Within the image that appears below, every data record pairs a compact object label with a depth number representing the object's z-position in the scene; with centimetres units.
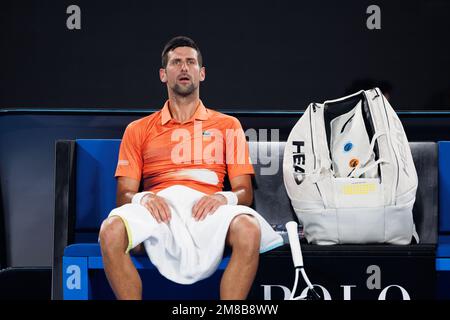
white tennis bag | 534
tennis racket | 516
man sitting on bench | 506
